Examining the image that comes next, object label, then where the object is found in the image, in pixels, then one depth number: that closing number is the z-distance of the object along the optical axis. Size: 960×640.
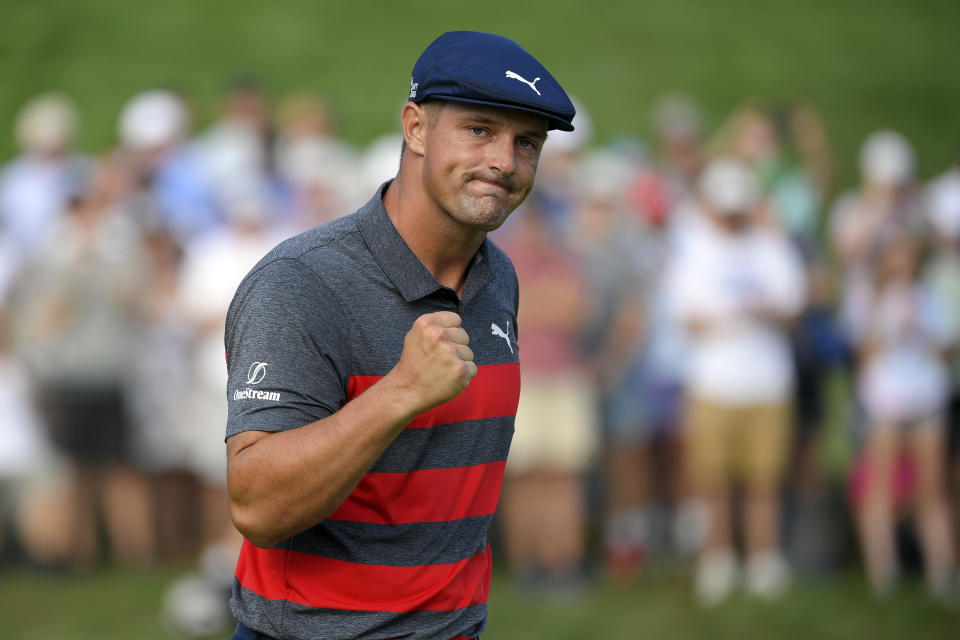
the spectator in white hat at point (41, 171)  20.19
